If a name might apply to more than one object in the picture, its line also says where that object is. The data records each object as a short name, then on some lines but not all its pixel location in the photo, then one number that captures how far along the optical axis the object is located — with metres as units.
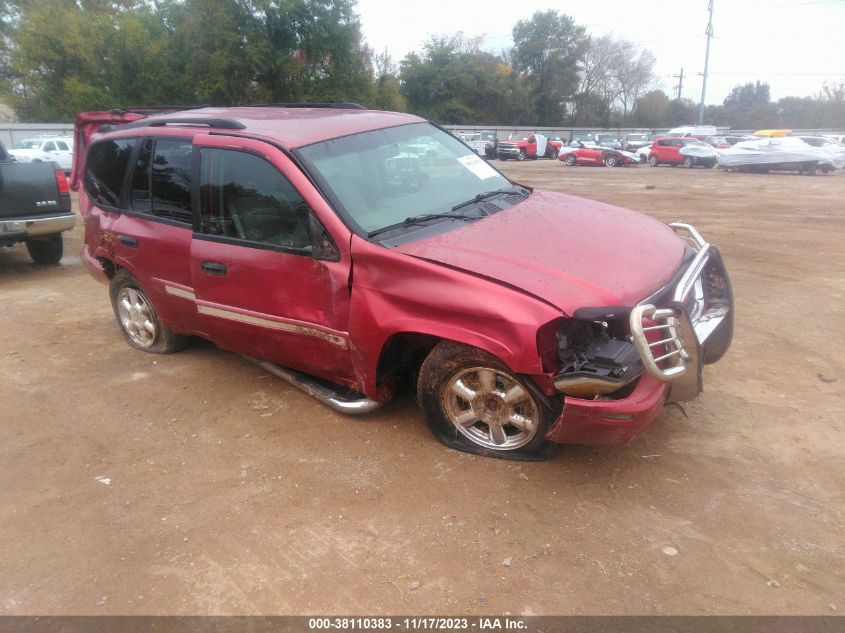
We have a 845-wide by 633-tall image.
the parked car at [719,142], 35.01
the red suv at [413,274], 3.12
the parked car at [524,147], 36.78
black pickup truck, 7.52
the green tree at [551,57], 69.62
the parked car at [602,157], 32.00
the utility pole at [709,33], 52.97
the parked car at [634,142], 39.28
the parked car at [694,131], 42.81
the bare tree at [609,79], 72.88
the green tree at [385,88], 42.69
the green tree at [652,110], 72.56
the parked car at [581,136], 55.73
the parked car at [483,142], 36.94
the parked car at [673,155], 29.36
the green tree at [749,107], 72.31
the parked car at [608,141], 38.40
